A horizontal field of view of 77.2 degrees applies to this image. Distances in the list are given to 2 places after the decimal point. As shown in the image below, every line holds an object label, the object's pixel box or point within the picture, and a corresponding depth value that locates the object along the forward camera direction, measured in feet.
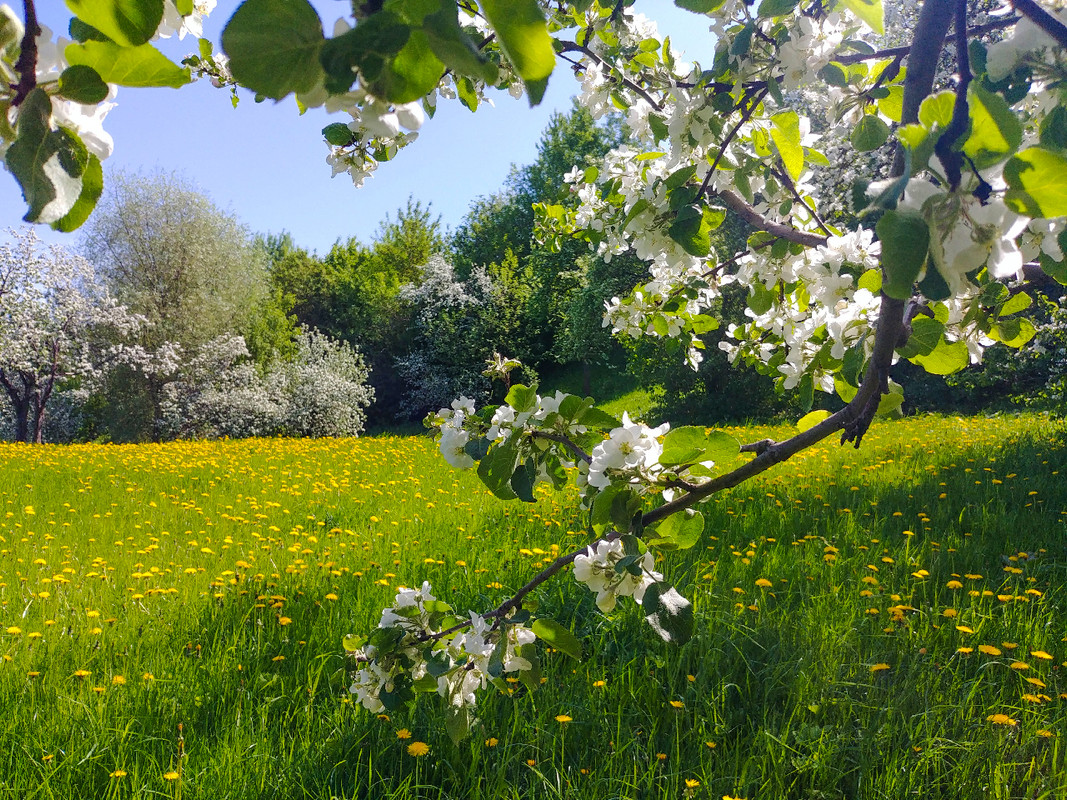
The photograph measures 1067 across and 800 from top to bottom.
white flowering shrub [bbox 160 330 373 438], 46.11
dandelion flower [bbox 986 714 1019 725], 5.67
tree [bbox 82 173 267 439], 51.01
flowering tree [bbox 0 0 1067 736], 1.24
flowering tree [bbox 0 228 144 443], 45.75
